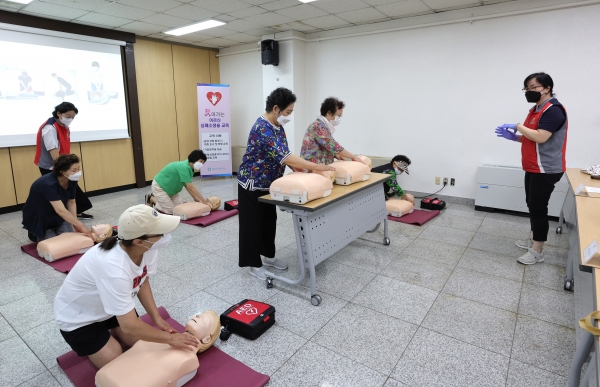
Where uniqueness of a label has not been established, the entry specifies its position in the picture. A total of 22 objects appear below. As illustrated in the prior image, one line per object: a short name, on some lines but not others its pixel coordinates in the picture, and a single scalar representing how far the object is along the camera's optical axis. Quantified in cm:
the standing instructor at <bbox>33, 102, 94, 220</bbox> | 396
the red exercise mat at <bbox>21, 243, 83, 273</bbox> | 304
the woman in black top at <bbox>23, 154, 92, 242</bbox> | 310
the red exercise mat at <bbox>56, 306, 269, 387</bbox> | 175
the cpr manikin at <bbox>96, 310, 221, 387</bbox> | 157
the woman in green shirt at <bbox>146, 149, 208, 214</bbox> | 426
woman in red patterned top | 313
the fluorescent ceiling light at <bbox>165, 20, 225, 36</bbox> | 525
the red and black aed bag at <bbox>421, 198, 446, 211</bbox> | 475
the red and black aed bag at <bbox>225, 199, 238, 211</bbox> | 478
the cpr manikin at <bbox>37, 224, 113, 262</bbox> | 313
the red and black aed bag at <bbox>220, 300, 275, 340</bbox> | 210
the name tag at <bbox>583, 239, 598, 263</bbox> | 142
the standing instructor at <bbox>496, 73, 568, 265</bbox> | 276
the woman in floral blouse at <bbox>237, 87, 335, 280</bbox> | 251
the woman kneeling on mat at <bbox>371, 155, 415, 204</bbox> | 455
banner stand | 670
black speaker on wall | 587
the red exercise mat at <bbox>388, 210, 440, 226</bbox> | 425
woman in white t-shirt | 146
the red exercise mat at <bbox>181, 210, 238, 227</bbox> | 426
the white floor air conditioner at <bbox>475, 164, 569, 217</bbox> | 425
